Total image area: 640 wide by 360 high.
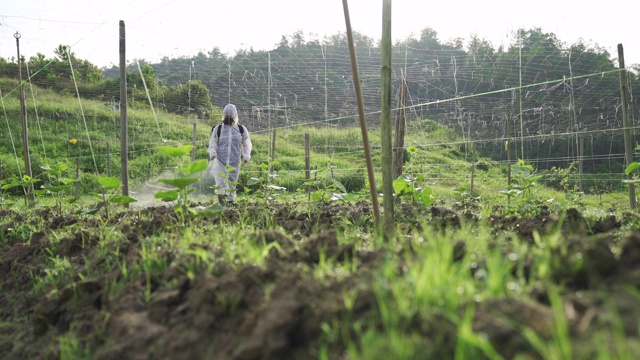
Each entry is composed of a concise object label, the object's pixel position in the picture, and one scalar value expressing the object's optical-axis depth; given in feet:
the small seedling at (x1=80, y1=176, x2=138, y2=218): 12.98
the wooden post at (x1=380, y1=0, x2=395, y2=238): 10.57
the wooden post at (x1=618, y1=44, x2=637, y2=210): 20.90
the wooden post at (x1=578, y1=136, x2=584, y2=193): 29.02
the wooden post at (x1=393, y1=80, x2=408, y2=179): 20.12
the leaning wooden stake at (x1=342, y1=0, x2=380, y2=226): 11.01
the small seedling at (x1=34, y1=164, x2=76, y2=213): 15.74
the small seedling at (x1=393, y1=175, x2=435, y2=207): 16.33
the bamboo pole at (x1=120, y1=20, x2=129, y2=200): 17.34
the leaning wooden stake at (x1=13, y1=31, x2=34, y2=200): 28.95
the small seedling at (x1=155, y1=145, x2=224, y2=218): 10.84
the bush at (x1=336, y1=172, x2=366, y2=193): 40.03
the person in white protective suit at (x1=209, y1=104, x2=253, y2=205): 26.13
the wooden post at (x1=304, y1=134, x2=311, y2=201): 26.86
